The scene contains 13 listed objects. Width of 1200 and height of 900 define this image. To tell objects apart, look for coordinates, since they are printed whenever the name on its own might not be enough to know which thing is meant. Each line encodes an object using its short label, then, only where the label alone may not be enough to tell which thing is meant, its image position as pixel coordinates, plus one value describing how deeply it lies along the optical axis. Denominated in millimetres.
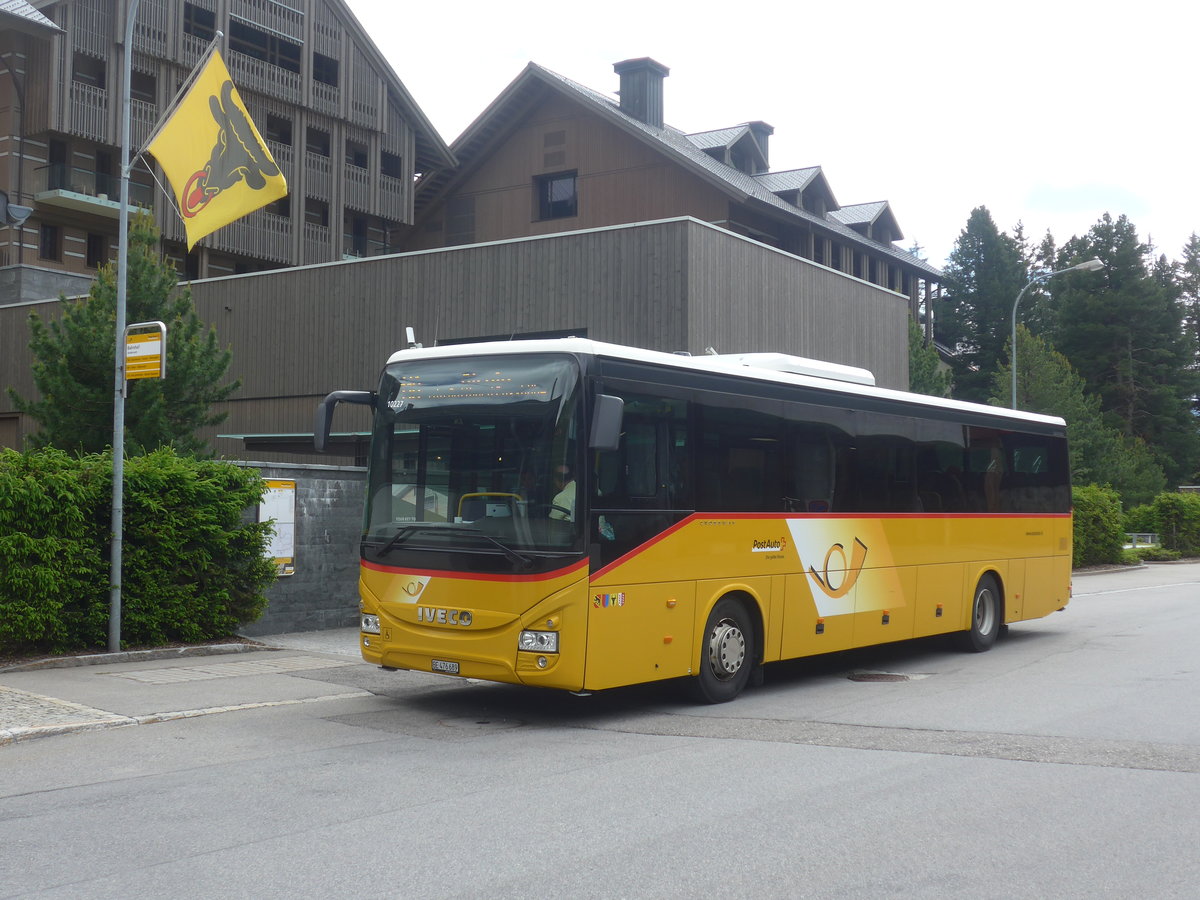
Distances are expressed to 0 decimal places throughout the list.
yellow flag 14258
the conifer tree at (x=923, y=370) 51969
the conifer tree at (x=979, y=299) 77750
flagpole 12695
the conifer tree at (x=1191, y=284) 92812
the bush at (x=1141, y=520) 42719
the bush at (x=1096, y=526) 34188
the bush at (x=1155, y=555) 39906
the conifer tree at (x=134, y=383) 18828
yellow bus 9367
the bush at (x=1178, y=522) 41750
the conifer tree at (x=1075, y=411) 52250
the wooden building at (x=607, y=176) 41125
